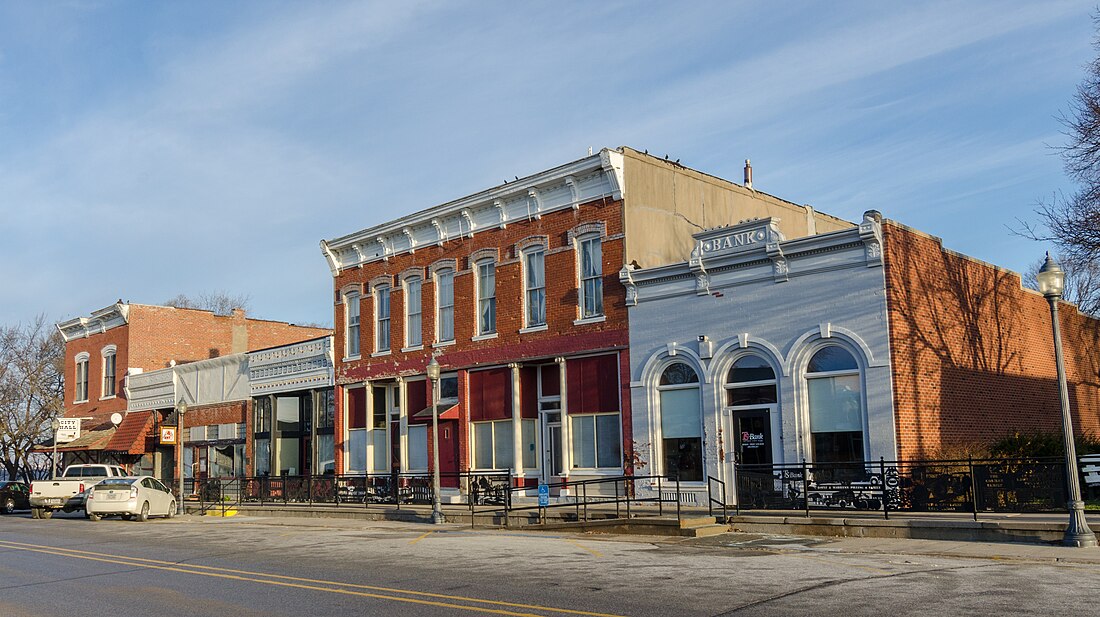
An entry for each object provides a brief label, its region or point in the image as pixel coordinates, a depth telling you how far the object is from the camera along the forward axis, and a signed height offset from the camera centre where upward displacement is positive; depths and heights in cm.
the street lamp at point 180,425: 3350 +85
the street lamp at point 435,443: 2555 +0
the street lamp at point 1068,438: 1566 -20
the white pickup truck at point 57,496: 3481 -141
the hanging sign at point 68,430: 4637 +109
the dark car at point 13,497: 3988 -162
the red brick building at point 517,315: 2792 +389
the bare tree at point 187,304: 8225 +1189
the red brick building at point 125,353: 4706 +481
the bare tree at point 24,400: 5722 +313
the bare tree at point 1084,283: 3675 +640
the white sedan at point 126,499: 3045 -141
